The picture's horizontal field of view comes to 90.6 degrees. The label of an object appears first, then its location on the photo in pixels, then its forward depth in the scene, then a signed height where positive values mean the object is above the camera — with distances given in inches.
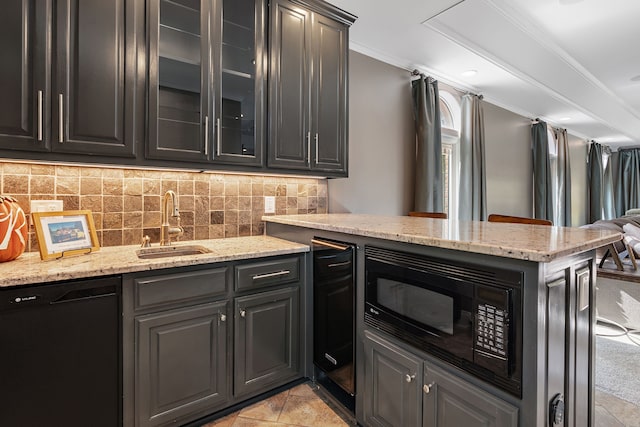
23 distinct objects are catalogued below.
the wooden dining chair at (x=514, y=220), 76.5 -1.8
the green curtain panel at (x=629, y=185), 320.5 +29.5
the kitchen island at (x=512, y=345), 38.4 -18.8
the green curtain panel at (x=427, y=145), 131.8 +28.6
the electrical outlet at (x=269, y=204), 100.2 +2.5
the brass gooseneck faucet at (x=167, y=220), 77.6 -2.3
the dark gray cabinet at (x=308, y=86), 86.4 +36.5
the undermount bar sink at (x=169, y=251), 73.5 -9.7
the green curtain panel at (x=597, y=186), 285.0 +25.4
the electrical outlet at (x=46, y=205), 67.2 +1.2
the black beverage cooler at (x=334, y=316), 67.5 -23.8
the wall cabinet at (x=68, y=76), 56.4 +25.7
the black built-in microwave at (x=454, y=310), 39.8 -14.6
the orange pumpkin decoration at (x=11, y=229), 56.7 -3.4
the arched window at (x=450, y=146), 159.9 +34.7
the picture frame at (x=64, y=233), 59.6 -4.5
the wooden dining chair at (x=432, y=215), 114.3 -0.8
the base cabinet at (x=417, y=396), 42.3 -28.0
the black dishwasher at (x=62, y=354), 48.7 -23.5
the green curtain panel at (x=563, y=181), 243.0 +25.0
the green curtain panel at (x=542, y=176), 201.9 +23.9
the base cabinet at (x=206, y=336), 58.7 -26.1
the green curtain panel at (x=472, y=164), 156.0 +24.7
